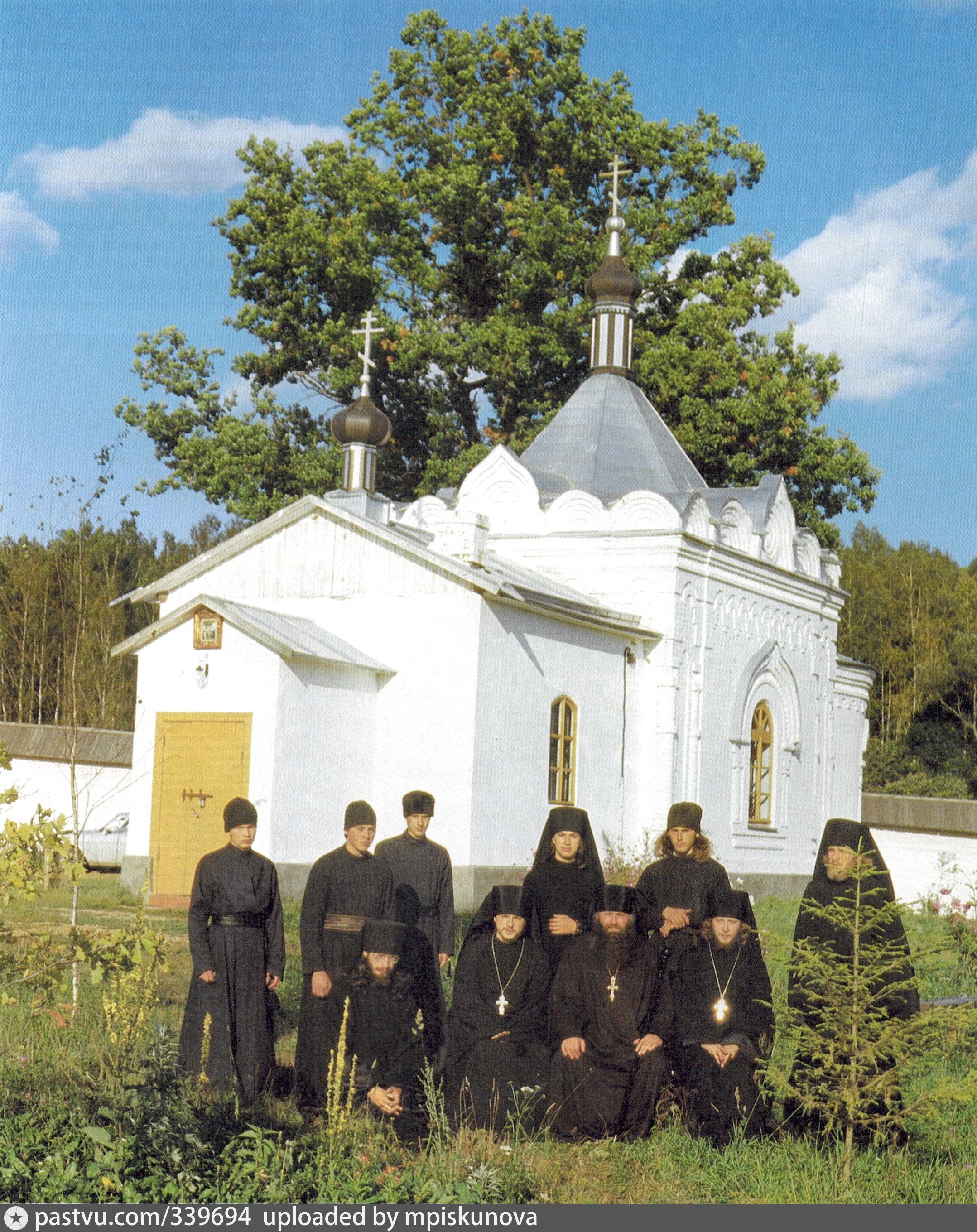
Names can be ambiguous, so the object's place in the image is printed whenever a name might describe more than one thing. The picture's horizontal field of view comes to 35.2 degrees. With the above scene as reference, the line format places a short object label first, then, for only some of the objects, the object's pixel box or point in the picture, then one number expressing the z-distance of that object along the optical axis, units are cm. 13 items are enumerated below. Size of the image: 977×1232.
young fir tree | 580
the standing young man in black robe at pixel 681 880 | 816
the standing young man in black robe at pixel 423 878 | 916
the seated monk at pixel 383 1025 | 694
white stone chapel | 1588
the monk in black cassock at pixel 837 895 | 636
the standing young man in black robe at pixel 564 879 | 805
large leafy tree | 2866
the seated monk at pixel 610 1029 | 709
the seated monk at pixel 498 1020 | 724
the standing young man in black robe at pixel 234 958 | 752
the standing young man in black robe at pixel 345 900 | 789
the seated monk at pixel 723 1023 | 704
